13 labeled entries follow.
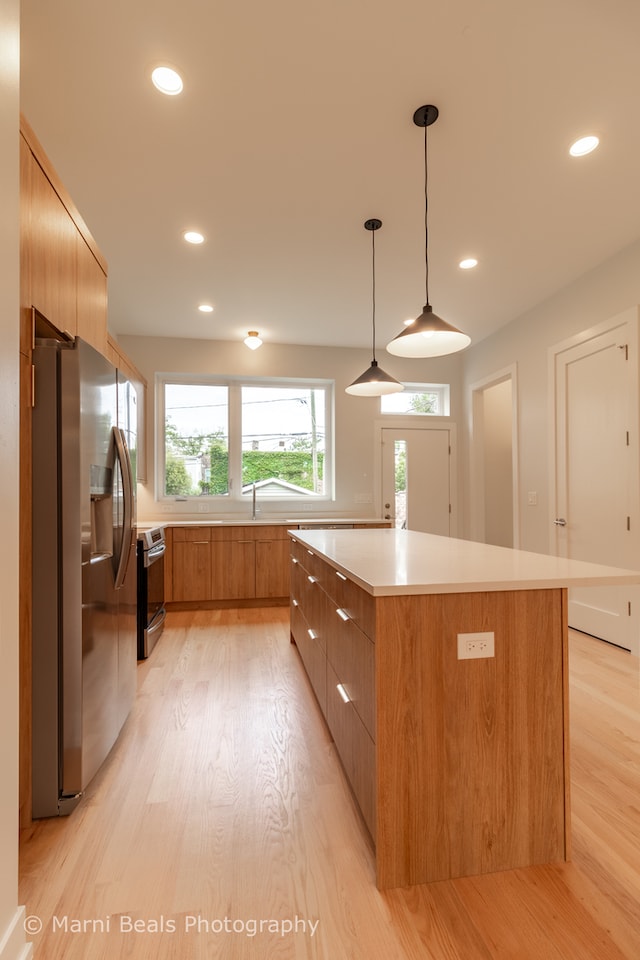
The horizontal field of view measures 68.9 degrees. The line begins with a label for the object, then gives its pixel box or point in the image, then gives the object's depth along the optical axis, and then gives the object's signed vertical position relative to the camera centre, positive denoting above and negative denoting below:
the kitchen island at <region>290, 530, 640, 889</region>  1.35 -0.71
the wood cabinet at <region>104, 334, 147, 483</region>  3.84 +0.96
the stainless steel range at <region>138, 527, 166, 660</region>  3.26 -0.79
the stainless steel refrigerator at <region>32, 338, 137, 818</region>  1.66 -0.34
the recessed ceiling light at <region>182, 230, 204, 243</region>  3.15 +1.69
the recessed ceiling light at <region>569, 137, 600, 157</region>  2.32 +1.70
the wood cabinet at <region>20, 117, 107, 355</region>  1.59 +0.93
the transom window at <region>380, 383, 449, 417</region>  5.78 +1.03
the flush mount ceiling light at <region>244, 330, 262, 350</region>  4.72 +1.44
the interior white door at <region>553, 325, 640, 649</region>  3.36 +0.09
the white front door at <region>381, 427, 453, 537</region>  5.66 +0.06
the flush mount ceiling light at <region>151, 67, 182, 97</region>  1.92 +1.69
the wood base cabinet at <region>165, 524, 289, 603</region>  4.57 -0.79
